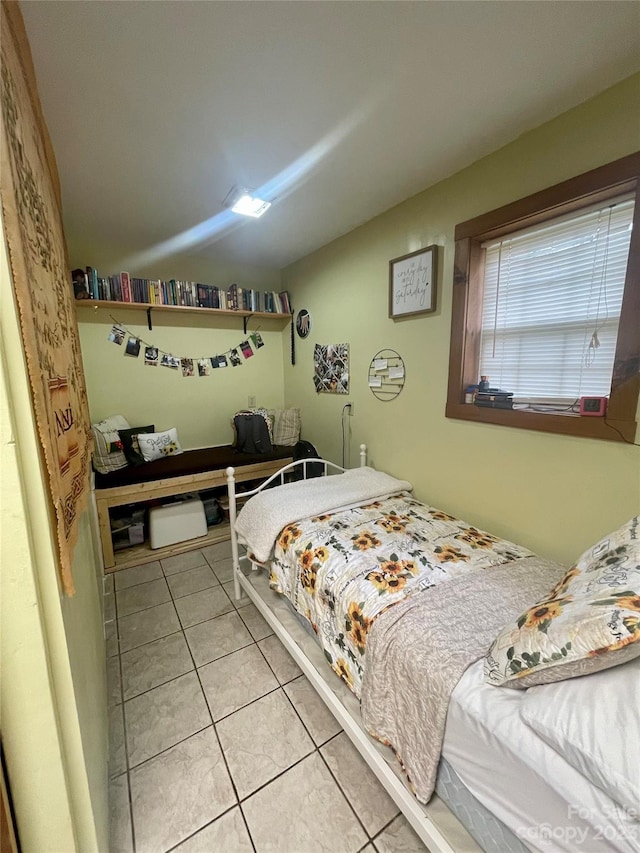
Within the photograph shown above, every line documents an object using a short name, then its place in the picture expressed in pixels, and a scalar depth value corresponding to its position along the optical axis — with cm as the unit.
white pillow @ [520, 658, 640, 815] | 61
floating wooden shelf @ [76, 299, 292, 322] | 246
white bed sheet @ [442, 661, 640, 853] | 64
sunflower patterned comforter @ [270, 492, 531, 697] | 127
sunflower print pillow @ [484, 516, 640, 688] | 69
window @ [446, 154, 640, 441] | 130
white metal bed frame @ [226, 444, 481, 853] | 95
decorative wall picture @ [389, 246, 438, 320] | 195
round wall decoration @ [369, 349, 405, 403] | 224
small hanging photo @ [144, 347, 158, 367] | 285
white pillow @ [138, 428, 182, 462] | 267
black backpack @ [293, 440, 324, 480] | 296
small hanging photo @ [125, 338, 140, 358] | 277
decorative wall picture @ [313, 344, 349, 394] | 268
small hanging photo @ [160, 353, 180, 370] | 292
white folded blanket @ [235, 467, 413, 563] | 181
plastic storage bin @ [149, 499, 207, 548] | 265
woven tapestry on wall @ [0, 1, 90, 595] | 60
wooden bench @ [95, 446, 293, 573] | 238
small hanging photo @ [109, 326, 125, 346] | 271
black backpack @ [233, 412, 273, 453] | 295
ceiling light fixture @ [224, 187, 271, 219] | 186
